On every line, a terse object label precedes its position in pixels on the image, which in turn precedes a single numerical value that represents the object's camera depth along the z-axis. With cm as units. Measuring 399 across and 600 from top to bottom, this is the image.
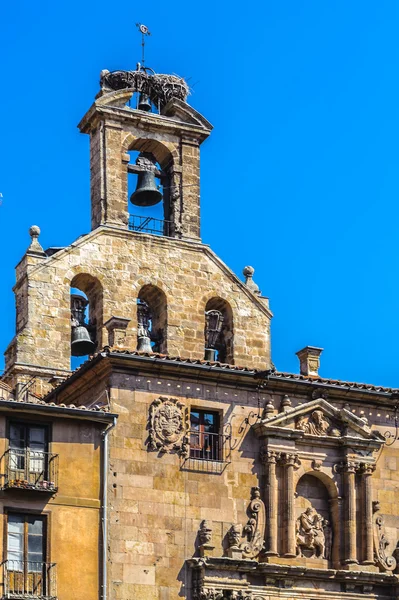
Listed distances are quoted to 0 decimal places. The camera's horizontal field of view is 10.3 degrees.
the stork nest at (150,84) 7294
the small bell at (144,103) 7300
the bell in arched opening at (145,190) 7106
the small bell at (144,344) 6614
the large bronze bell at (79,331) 6875
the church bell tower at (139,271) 6850
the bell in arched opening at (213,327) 7162
